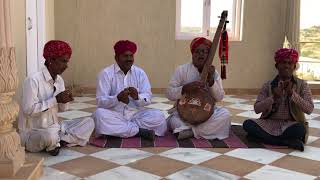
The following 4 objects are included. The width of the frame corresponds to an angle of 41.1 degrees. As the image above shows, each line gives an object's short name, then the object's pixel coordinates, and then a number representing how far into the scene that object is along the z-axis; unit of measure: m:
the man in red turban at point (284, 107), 3.79
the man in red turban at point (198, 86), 4.12
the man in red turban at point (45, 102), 3.43
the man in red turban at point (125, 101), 4.03
